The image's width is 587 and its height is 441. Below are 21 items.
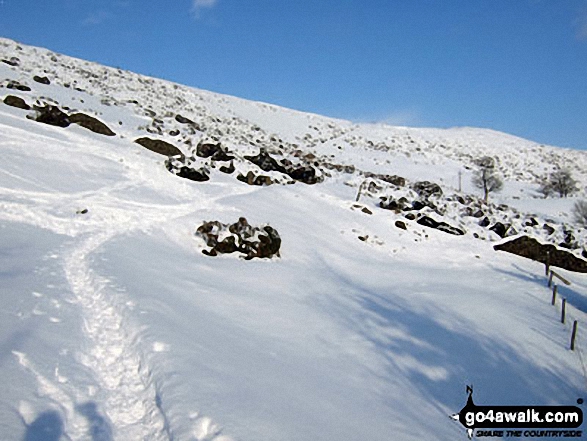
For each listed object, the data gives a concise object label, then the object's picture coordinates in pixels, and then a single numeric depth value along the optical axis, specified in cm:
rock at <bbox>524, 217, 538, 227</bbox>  2928
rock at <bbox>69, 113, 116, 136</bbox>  2373
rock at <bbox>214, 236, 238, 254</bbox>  1369
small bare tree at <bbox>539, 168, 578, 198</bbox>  5247
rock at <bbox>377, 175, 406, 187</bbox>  3822
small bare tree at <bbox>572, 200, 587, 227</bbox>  3380
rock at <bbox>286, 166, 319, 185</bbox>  3064
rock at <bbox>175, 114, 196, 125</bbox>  3896
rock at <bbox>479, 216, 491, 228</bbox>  2758
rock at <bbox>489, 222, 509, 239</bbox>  2586
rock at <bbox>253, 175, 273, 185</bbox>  2593
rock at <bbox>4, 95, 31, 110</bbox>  2258
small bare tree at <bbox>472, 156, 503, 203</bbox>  4469
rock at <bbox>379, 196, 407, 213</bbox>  2727
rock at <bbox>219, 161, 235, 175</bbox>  2566
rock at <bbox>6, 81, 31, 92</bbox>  2726
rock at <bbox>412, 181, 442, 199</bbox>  3472
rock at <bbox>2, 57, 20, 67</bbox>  3858
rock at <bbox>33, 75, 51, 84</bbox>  3466
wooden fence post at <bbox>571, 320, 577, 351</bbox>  938
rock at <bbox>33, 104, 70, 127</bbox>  2167
